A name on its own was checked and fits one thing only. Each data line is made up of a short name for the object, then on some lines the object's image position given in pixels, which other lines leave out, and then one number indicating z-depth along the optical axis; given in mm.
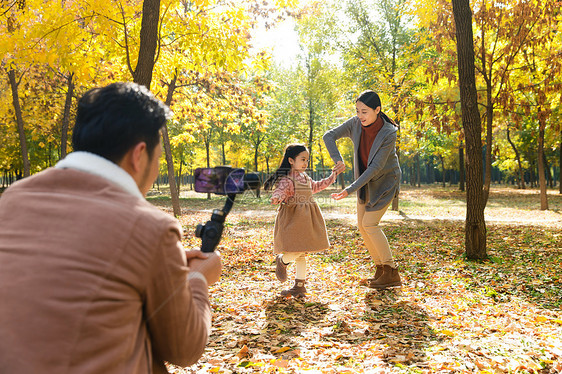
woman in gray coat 4934
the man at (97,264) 1127
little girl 4906
